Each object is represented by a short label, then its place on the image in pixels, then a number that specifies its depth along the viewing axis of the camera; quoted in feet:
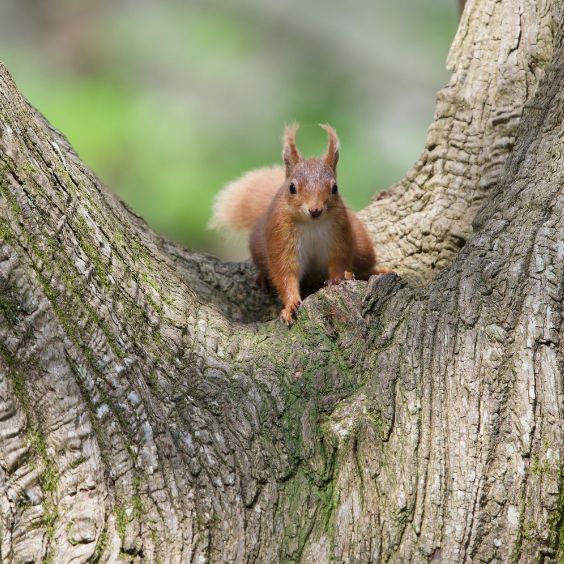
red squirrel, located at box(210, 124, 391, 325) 27.07
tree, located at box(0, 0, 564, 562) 26.37
